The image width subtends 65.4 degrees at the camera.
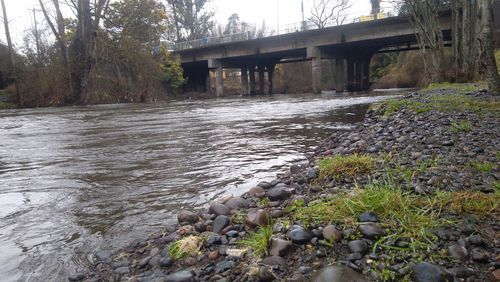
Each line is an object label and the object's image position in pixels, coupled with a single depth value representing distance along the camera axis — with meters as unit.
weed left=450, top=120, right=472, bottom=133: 5.13
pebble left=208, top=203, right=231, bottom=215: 3.21
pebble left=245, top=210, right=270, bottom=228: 2.77
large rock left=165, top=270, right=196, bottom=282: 2.20
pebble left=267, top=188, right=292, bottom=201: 3.44
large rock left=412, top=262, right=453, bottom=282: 1.85
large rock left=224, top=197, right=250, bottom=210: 3.36
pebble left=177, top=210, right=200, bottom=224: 3.19
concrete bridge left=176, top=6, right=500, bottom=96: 33.06
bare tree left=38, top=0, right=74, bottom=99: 29.55
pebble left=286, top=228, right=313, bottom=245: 2.37
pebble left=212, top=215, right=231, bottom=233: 2.88
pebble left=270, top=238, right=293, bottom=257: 2.29
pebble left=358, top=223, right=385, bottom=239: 2.27
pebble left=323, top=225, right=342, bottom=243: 2.31
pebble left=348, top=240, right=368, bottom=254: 2.17
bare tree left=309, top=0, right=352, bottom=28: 54.48
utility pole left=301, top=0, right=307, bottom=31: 38.41
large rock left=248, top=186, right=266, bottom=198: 3.66
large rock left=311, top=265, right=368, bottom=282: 1.95
